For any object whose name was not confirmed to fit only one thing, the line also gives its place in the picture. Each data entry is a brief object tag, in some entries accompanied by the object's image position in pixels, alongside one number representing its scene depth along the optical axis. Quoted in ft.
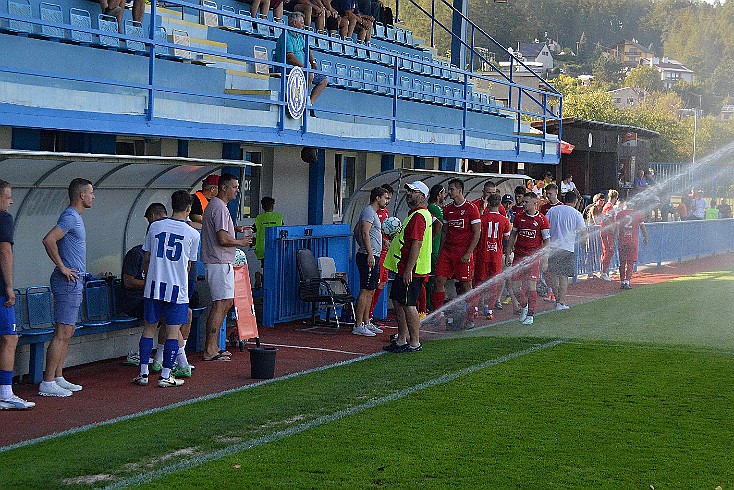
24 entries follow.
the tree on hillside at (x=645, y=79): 419.74
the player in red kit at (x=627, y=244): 75.25
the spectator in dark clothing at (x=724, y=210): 152.59
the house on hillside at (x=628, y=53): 450.30
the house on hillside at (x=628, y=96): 383.53
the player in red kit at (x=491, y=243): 53.52
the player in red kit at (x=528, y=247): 55.98
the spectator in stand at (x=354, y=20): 77.87
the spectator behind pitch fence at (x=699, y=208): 129.18
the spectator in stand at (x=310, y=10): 71.53
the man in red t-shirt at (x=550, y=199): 64.18
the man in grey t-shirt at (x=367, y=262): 50.55
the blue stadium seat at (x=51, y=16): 43.39
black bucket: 38.06
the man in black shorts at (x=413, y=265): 43.55
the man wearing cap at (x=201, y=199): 42.50
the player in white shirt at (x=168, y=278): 35.94
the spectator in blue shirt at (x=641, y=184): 125.49
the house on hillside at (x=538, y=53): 429.79
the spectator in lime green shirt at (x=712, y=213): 142.10
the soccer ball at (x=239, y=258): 43.11
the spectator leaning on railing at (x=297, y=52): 55.31
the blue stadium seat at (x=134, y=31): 48.44
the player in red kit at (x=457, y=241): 50.57
